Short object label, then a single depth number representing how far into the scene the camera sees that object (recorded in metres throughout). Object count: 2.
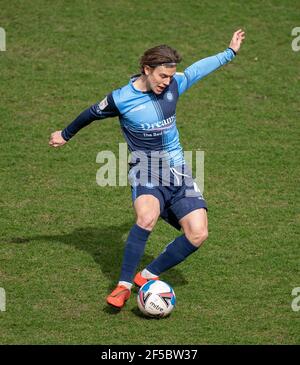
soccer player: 15.77
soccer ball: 15.45
